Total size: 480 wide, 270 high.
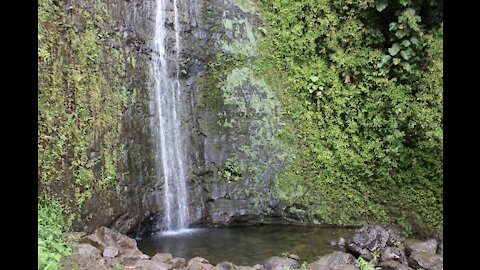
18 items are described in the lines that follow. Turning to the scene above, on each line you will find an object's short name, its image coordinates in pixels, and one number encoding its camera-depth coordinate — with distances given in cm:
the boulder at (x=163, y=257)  587
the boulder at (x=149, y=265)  517
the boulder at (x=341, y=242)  723
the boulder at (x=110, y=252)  541
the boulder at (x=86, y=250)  507
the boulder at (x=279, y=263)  605
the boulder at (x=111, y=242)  555
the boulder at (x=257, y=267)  576
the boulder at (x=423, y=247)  638
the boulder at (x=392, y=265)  582
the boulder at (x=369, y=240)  665
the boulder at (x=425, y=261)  573
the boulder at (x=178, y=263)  567
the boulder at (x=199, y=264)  560
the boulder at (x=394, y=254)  623
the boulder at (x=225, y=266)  575
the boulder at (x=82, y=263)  451
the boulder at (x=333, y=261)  584
